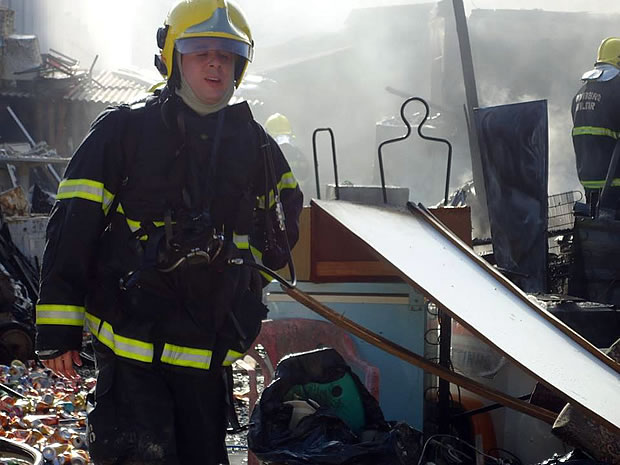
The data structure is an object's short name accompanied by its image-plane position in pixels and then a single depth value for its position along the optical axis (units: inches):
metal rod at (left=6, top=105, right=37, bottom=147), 663.1
